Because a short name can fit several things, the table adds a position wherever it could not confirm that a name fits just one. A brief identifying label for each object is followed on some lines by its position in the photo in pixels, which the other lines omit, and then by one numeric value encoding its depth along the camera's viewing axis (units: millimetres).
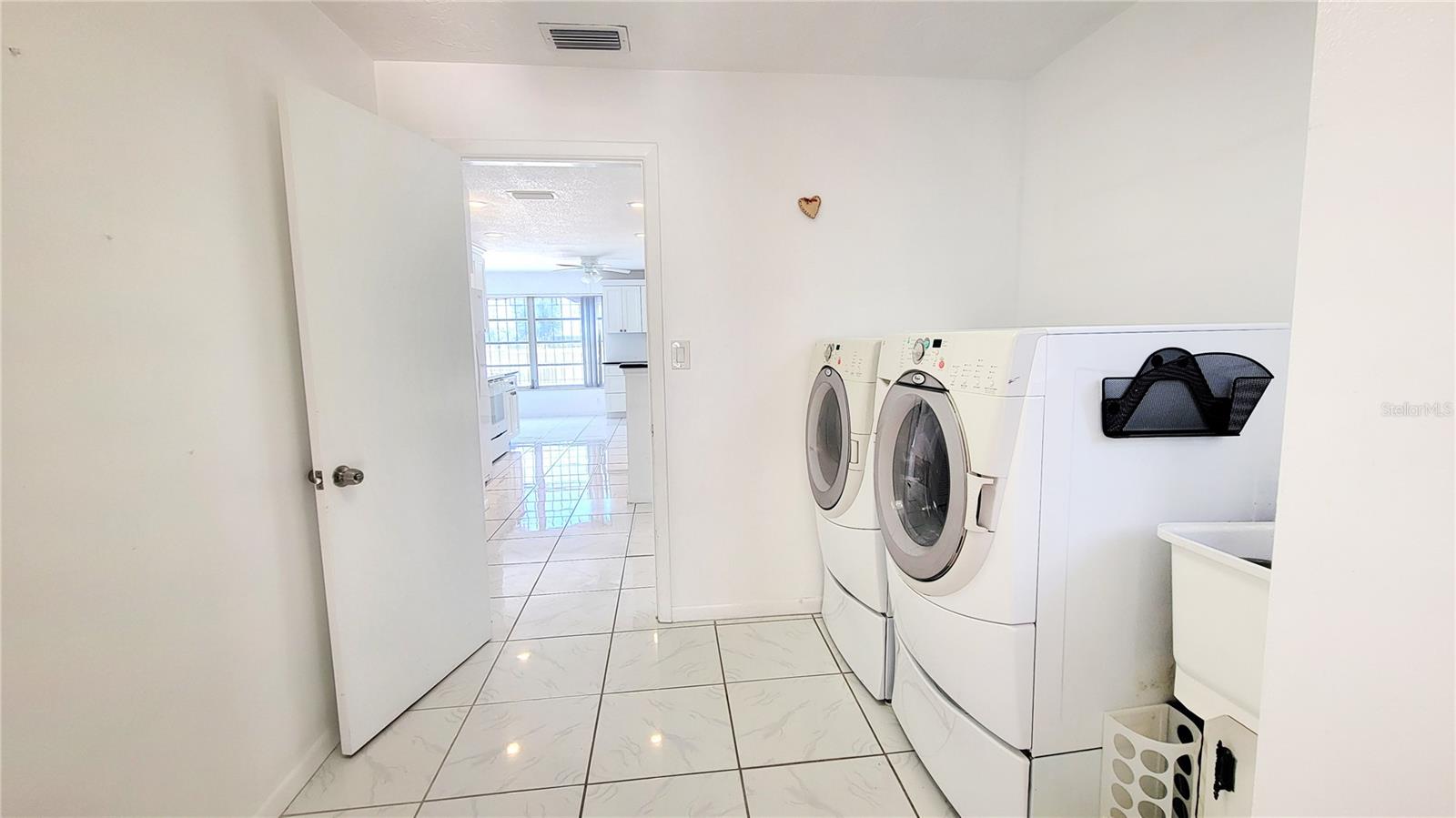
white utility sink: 932
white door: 1469
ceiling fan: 7269
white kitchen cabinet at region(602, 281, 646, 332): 7926
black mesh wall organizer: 1120
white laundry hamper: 1127
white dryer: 1753
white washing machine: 1119
